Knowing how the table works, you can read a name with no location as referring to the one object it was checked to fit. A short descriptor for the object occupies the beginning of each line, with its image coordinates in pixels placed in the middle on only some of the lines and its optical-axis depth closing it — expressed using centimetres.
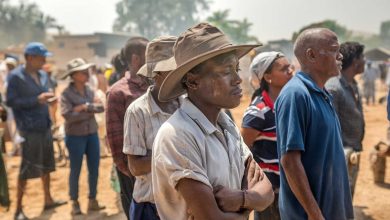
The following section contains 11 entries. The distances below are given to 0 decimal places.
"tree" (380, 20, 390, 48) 7250
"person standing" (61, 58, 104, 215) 509
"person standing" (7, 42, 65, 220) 489
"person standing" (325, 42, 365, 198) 371
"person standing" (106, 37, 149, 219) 291
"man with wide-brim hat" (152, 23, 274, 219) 145
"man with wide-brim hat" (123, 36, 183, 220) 237
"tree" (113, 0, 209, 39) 6919
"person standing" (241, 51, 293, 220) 307
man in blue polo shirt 219
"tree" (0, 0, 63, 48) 5247
